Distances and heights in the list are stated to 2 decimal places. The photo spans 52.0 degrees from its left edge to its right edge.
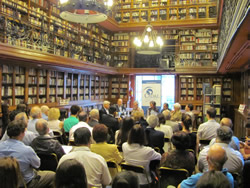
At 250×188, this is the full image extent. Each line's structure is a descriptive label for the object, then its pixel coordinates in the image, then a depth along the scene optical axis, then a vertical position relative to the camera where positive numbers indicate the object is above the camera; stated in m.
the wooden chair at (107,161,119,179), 2.99 -0.88
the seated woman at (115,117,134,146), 3.96 -0.55
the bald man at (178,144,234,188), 2.09 -0.58
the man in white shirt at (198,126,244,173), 2.90 -0.71
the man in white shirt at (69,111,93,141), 4.38 -0.55
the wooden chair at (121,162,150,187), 2.87 -0.85
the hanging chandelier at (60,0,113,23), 4.48 +1.54
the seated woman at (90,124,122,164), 3.11 -0.67
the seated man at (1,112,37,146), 3.61 -0.64
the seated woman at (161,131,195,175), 2.76 -0.69
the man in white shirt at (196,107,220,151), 4.71 -0.70
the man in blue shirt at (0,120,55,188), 2.66 -0.65
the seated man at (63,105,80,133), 5.06 -0.61
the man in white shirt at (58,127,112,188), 2.57 -0.73
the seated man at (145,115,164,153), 3.98 -0.70
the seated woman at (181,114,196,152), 4.50 -0.53
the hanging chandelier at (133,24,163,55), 8.17 +1.66
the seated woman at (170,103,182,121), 6.99 -0.59
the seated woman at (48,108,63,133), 5.16 -0.60
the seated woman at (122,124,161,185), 3.06 -0.71
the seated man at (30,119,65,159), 3.17 -0.65
